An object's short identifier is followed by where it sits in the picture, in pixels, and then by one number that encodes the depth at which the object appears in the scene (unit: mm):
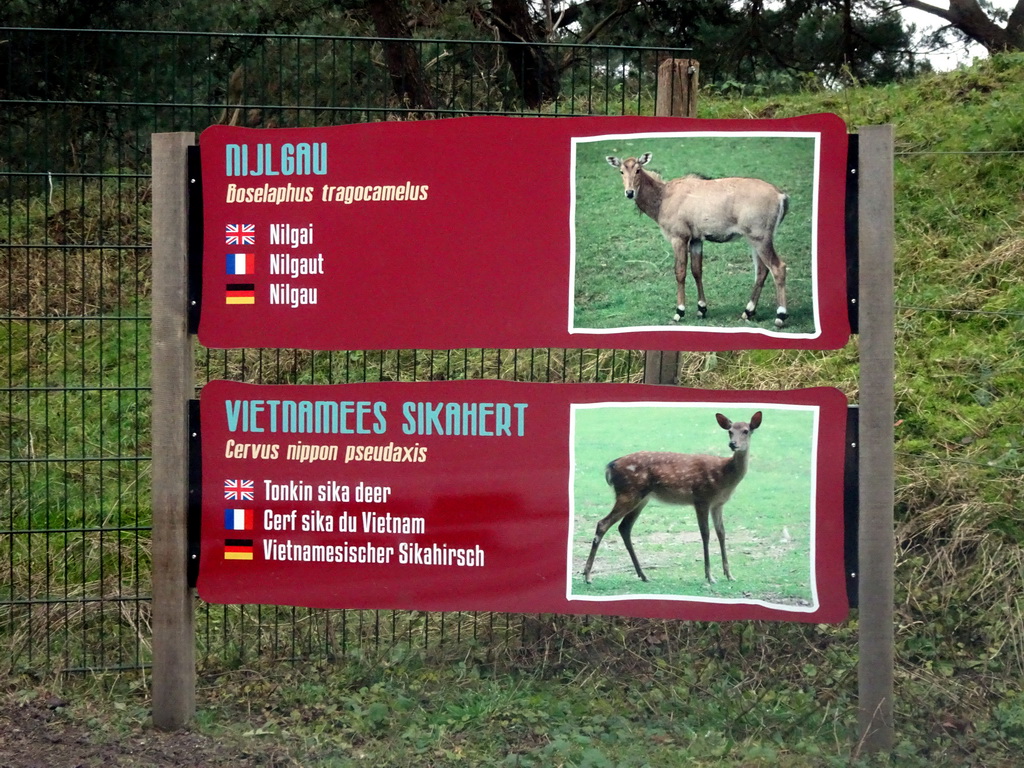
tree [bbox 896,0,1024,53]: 14266
